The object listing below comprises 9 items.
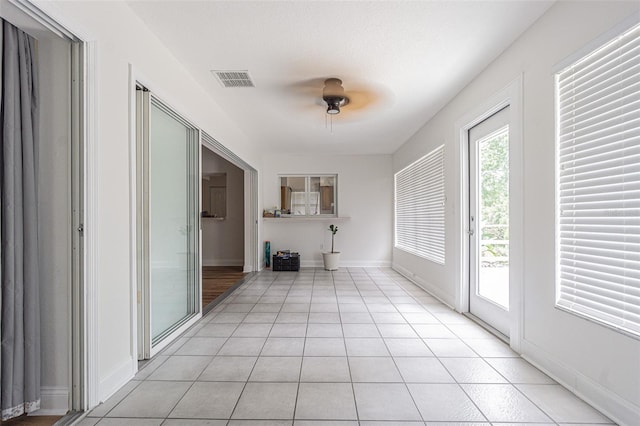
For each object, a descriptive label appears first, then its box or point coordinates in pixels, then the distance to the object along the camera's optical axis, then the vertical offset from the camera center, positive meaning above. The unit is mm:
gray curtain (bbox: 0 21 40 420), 1447 -94
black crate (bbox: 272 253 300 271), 6270 -1105
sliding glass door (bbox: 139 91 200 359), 2215 -124
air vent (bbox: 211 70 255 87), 2914 +1361
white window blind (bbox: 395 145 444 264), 4160 +58
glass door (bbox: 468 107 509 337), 2686 -101
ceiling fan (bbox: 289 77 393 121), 3074 +1349
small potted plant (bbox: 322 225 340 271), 6332 -1056
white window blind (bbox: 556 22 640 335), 1512 +149
